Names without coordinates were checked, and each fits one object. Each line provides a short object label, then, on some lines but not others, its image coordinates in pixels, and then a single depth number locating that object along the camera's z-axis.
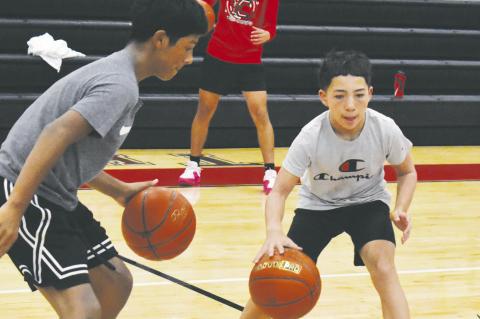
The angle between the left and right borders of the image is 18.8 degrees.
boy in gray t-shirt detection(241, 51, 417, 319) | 5.12
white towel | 12.87
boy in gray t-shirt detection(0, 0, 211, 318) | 4.02
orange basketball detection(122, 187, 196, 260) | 5.15
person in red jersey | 10.34
